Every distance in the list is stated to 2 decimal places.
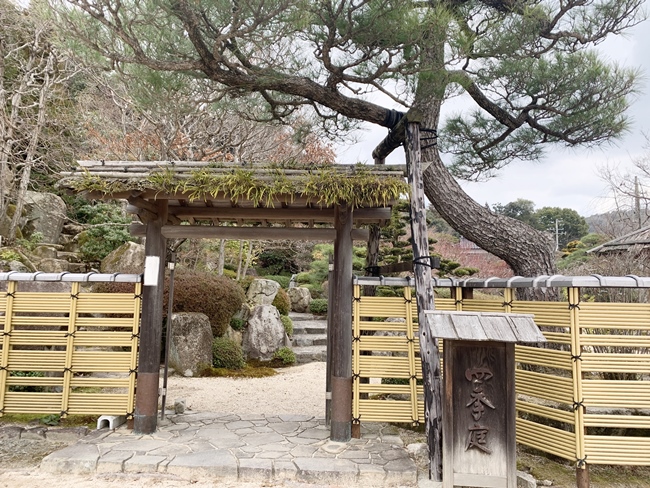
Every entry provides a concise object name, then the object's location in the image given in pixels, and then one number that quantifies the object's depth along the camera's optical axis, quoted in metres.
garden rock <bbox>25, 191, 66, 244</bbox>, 11.54
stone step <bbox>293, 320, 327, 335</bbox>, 12.02
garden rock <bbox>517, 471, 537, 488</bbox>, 3.71
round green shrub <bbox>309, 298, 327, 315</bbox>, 13.81
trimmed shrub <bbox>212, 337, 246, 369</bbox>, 9.19
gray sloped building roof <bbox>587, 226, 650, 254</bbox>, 10.19
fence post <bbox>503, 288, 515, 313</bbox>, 4.60
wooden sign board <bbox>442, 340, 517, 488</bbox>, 3.53
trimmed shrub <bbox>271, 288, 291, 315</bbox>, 12.01
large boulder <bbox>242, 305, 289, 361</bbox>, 10.20
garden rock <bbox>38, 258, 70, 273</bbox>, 9.74
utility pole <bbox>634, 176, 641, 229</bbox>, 14.55
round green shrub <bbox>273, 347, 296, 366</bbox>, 10.19
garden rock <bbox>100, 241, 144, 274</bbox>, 9.87
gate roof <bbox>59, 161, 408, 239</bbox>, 4.31
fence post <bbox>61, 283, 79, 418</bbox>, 4.82
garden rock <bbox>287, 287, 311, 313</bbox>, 14.30
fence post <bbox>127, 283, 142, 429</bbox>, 4.87
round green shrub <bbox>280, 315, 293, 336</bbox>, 11.24
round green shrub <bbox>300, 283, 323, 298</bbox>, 15.08
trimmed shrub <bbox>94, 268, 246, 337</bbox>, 8.80
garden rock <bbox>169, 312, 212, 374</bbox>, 8.53
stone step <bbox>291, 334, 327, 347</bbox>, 11.34
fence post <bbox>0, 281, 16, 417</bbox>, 4.86
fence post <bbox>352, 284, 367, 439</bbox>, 4.81
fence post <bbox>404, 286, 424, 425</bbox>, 4.80
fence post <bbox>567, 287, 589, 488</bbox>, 3.78
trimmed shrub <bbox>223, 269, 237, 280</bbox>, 14.40
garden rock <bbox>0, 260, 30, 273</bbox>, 8.31
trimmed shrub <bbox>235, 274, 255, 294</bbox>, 12.33
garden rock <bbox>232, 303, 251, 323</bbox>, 10.45
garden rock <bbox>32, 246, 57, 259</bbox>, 10.67
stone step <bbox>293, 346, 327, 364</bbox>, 10.59
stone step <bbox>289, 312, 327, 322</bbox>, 13.37
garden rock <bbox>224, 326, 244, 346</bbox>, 9.77
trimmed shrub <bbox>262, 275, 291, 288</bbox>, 16.20
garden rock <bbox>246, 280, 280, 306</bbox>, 11.92
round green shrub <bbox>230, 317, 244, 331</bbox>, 10.18
